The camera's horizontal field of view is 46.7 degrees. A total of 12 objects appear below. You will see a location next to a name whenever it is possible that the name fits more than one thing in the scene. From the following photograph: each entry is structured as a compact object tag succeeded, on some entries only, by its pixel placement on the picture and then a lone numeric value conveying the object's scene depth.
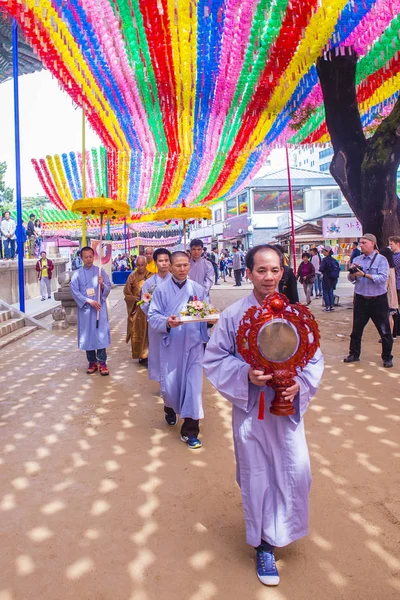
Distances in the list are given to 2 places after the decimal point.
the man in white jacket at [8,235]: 13.52
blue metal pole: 9.14
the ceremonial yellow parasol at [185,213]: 10.17
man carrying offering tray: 3.47
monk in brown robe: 6.19
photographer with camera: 5.25
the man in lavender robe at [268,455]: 1.98
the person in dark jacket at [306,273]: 12.06
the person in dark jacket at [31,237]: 17.75
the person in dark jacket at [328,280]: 10.72
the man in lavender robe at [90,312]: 5.65
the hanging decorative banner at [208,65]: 4.92
